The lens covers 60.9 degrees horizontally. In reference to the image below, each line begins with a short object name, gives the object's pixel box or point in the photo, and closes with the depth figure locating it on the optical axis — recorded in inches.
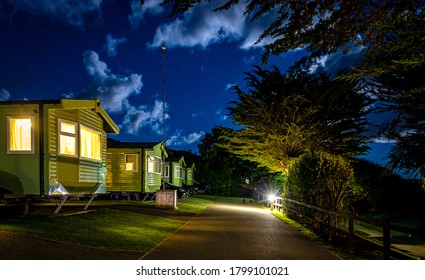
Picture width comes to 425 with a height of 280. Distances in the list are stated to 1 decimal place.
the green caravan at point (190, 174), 2163.9
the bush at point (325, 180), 553.3
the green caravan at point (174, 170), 1632.4
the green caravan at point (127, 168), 1093.8
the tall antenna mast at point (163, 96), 995.3
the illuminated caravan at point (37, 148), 494.3
